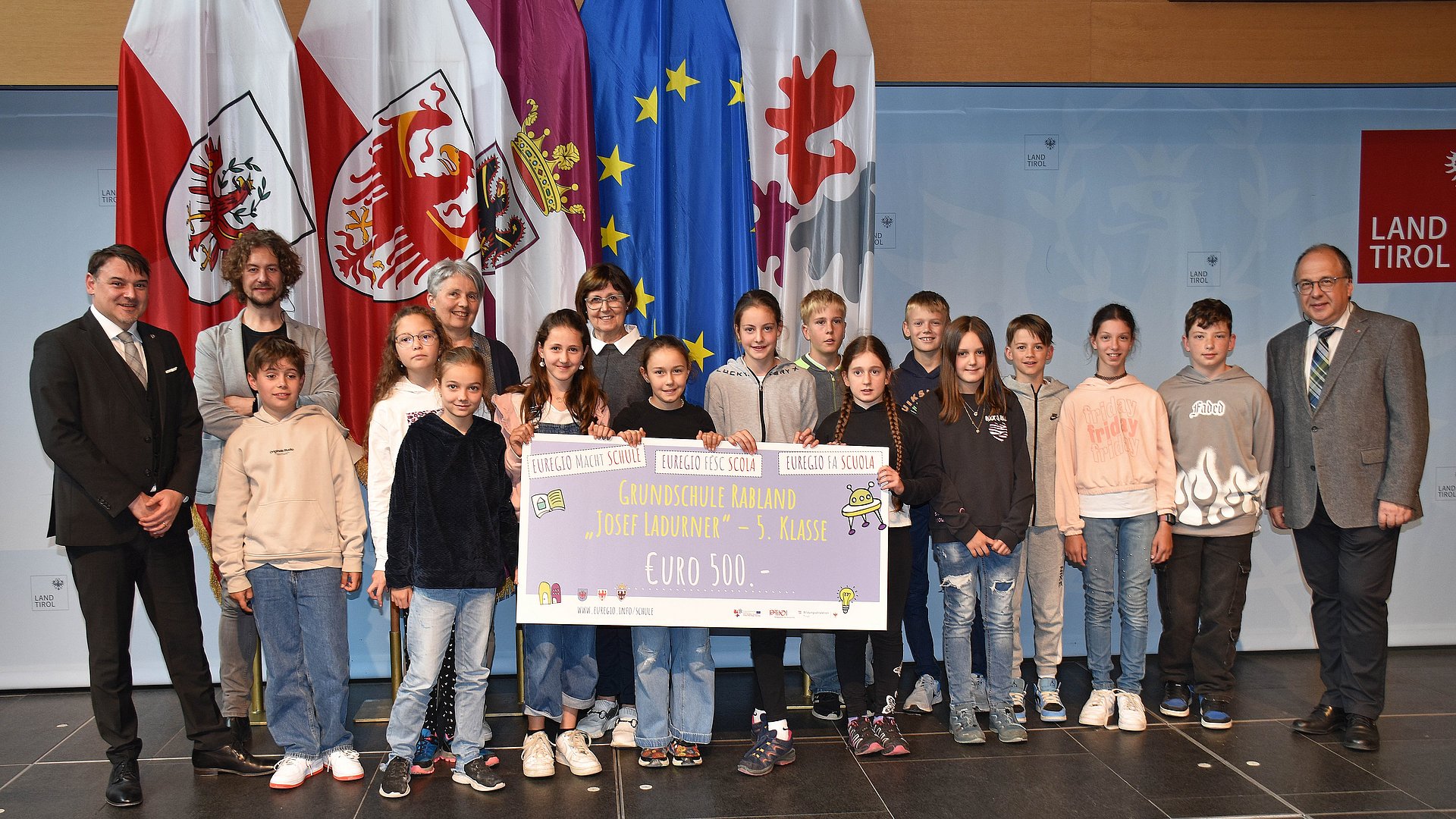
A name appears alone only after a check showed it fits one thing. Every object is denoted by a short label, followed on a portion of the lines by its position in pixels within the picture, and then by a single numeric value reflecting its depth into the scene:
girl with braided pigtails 3.40
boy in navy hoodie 3.84
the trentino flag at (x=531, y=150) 4.06
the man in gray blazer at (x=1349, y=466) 3.50
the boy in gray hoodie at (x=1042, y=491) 3.77
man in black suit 3.04
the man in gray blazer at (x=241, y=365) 3.51
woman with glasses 3.67
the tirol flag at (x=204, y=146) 3.83
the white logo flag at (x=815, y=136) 4.18
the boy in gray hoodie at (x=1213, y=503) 3.71
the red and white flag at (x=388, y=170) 4.02
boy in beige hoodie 3.22
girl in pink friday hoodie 3.68
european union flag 4.16
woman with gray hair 3.59
